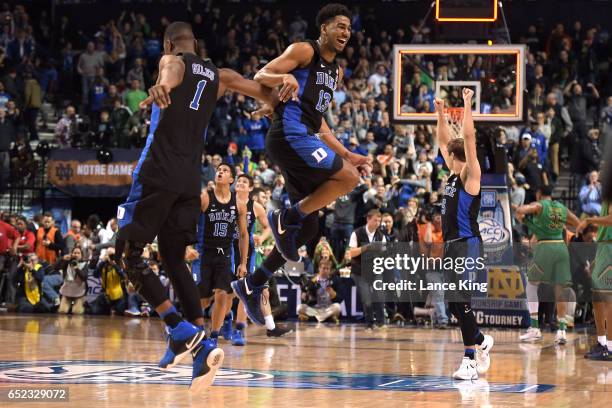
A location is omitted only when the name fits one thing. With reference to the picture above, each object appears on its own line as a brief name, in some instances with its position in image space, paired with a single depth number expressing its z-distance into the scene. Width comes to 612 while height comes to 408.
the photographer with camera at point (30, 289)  18.47
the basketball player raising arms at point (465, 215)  9.78
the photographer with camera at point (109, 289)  18.00
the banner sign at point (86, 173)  20.98
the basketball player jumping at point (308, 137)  7.43
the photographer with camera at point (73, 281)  18.19
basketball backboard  15.29
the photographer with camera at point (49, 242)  19.12
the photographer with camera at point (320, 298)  17.17
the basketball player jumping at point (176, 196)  6.71
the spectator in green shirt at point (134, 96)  22.78
